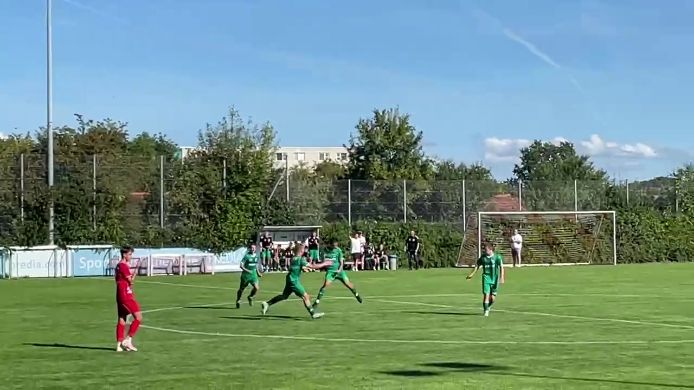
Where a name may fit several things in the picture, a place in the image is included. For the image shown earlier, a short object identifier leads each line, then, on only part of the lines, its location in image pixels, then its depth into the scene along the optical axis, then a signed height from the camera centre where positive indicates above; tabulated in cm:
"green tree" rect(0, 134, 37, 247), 4734 +135
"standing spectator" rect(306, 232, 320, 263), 4584 -99
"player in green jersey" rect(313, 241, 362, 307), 2420 -97
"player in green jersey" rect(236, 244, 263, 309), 2514 -114
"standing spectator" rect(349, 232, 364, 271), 4947 -113
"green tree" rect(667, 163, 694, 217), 6109 +173
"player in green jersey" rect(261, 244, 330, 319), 2184 -116
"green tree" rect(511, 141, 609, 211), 5819 +181
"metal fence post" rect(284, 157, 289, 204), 5444 +318
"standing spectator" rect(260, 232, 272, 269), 4853 -119
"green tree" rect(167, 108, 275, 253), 5009 +182
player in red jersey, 1658 -133
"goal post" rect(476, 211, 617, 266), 5338 -62
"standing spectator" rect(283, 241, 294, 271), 4888 -132
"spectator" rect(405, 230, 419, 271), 5109 -120
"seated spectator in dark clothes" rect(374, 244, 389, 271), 5112 -166
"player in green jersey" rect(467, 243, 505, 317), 2252 -111
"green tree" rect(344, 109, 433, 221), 8175 +636
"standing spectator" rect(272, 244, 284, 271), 4885 -140
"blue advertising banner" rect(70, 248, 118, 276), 4519 -133
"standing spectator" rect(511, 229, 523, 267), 5062 -112
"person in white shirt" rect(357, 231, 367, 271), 4982 -99
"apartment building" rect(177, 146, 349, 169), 18250 +1425
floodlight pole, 4597 +338
